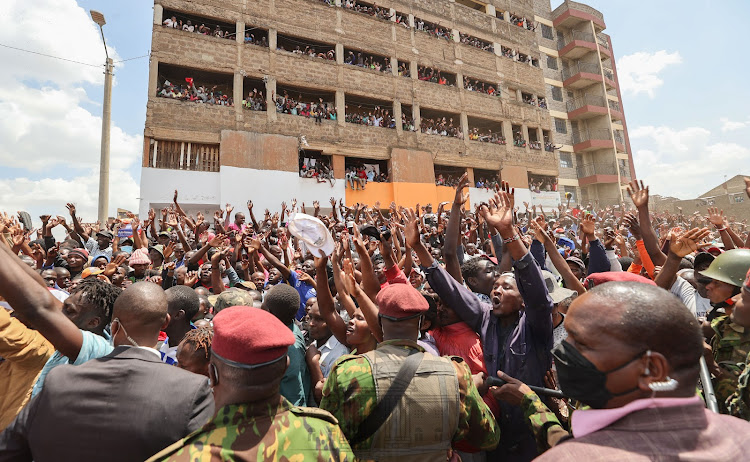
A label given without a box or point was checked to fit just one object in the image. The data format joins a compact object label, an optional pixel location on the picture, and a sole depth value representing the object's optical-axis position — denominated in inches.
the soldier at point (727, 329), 90.5
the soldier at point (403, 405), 67.9
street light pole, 440.5
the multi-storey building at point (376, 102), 648.4
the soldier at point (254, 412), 50.0
